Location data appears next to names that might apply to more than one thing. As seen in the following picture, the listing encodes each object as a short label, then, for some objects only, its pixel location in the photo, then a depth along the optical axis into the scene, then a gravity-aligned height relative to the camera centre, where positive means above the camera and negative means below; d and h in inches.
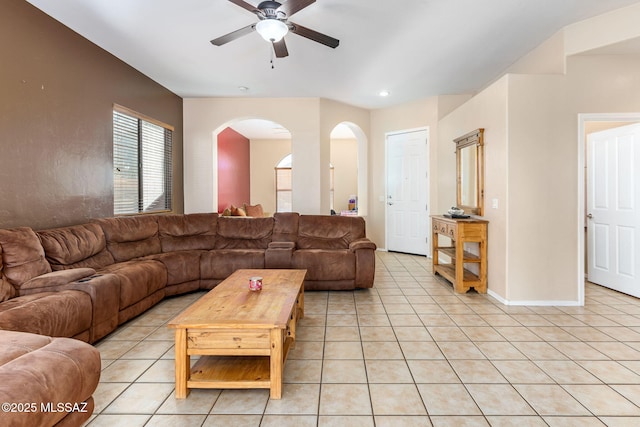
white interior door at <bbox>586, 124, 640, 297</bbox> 148.3 -0.2
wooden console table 155.5 -19.9
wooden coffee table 75.8 -31.0
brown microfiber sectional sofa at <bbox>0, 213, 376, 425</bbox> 83.8 -21.4
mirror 161.8 +19.7
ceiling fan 95.5 +58.7
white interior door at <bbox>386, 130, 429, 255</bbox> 244.2 +12.9
